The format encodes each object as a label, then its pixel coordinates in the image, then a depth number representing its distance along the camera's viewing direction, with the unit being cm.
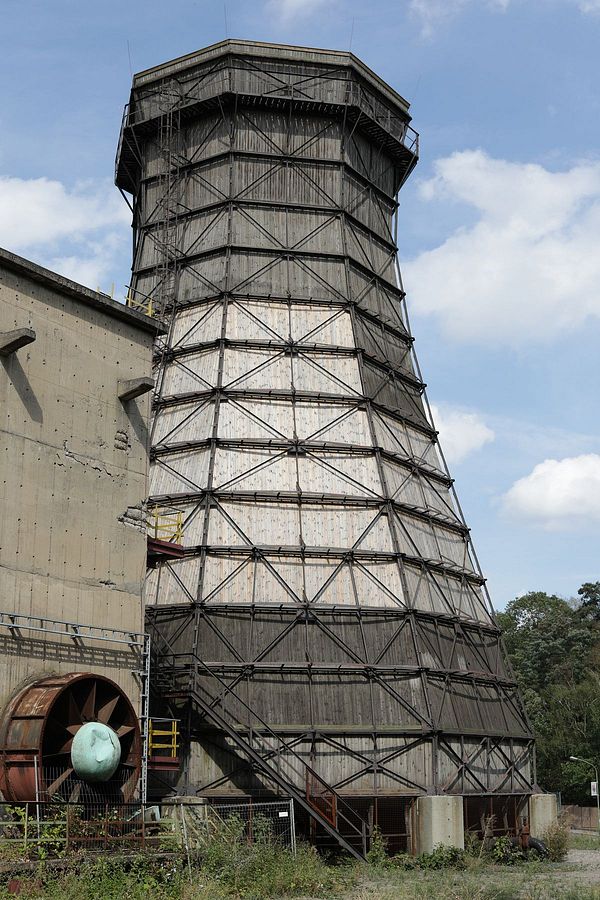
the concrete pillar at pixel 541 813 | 3219
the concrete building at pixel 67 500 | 2112
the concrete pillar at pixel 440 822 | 2822
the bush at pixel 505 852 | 2884
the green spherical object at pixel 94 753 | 1992
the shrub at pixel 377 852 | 2617
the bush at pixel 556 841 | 3084
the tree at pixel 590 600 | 9119
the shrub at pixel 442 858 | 2712
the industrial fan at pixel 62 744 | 1970
